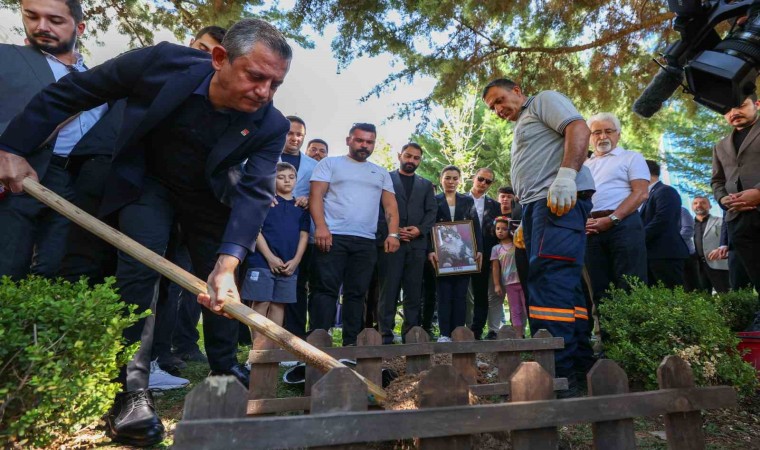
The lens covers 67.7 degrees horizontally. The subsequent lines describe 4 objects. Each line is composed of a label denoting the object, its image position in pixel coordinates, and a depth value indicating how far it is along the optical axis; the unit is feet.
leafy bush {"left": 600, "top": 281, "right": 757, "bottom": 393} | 10.30
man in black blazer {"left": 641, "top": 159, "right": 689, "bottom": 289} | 19.71
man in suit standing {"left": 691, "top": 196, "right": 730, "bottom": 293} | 25.49
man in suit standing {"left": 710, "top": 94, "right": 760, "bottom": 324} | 13.57
